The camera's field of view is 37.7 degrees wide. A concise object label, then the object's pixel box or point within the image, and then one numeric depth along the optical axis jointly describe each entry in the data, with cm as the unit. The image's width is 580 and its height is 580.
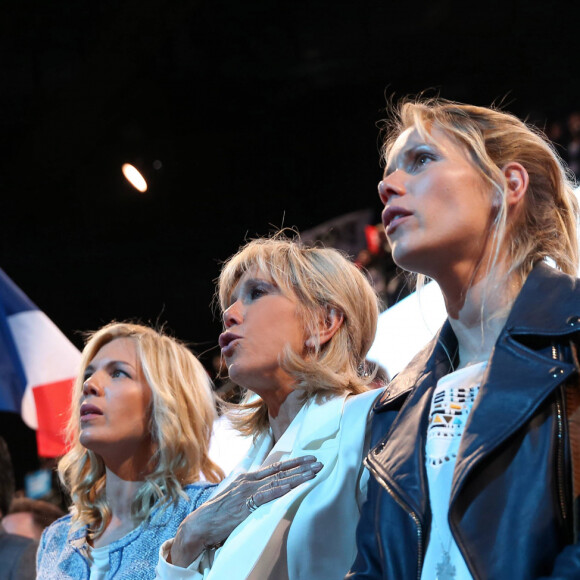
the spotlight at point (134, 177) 633
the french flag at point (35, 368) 452
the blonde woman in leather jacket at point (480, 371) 150
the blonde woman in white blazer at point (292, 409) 208
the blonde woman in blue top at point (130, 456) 301
